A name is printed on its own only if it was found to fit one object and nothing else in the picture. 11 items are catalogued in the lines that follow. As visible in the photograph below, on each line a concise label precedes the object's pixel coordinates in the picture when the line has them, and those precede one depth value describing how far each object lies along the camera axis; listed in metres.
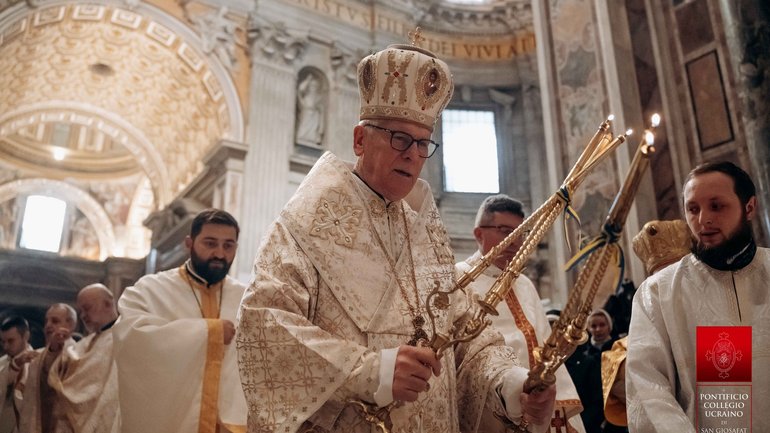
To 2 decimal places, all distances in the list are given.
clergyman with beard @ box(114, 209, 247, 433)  3.55
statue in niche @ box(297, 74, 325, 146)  11.71
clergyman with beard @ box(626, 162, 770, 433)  2.38
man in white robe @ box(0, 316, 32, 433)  5.91
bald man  4.79
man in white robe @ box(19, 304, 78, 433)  5.00
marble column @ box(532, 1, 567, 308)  7.77
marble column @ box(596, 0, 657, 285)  6.54
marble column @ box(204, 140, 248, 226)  10.58
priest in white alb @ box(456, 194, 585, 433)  3.46
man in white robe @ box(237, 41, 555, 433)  1.86
